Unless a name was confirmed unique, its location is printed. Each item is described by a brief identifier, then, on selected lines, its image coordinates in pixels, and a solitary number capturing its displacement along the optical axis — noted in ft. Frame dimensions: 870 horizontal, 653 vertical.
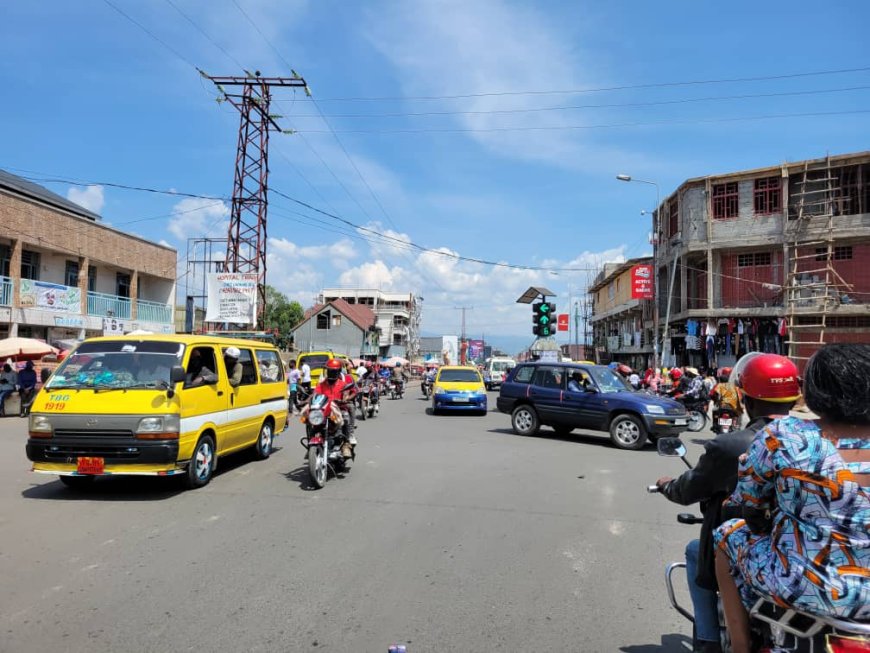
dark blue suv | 41.83
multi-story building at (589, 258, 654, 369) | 137.90
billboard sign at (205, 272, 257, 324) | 91.04
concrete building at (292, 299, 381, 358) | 236.22
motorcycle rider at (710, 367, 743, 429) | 41.04
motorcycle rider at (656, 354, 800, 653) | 9.62
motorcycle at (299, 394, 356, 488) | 26.96
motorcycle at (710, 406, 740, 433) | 42.72
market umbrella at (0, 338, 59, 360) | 57.06
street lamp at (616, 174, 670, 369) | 98.67
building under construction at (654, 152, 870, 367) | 92.63
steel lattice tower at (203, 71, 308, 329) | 95.14
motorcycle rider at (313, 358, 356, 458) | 29.12
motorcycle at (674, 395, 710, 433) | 56.65
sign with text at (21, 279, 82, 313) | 71.77
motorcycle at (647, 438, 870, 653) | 6.68
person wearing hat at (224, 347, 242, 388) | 30.83
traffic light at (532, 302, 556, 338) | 64.95
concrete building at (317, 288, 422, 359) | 308.60
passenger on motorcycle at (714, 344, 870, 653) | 6.83
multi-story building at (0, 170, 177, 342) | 70.90
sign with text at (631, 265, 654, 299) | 113.70
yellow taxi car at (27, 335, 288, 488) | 23.72
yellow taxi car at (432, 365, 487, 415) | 65.46
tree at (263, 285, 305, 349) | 237.45
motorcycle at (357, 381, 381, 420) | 60.23
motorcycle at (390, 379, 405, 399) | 98.05
